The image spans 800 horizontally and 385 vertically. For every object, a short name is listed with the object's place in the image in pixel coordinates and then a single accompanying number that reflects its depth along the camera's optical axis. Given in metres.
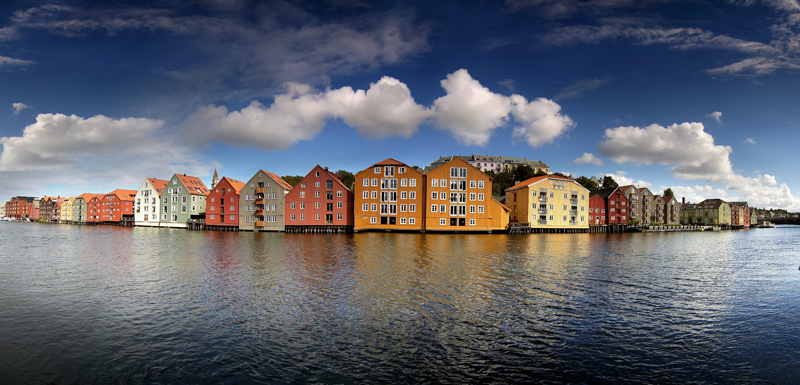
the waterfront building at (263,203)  90.79
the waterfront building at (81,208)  150.25
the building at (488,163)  192.88
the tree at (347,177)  126.89
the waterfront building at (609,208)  109.06
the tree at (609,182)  138.25
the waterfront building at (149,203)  117.88
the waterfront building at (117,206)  135.06
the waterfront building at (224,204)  98.56
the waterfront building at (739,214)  159.88
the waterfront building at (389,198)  83.19
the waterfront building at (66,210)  168.25
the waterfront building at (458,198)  82.62
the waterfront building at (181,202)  111.88
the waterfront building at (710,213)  153.75
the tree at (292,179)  134.38
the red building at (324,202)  86.31
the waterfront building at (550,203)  93.06
